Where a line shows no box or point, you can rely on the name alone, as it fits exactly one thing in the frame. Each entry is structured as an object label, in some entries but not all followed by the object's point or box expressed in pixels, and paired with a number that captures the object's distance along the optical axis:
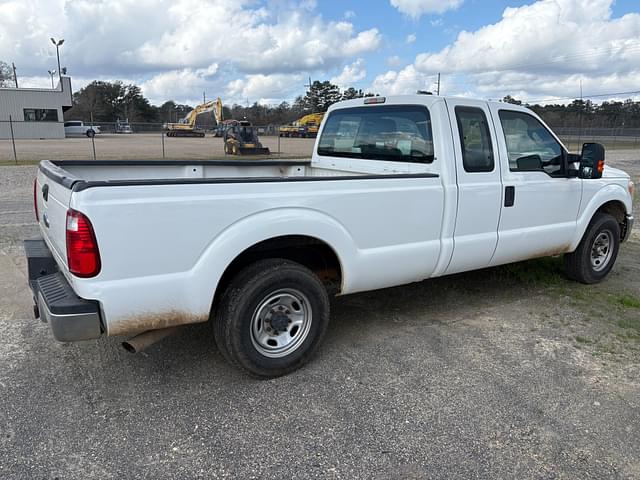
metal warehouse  47.88
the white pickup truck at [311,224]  2.90
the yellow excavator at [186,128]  51.56
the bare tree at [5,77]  84.38
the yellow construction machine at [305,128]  54.28
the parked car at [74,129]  53.11
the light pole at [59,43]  56.91
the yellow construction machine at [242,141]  27.56
